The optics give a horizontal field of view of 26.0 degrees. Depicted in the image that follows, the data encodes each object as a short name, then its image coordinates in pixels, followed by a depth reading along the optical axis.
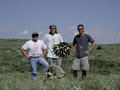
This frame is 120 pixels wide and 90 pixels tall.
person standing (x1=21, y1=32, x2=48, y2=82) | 8.01
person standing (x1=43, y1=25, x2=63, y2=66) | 8.15
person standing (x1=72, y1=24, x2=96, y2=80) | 8.28
